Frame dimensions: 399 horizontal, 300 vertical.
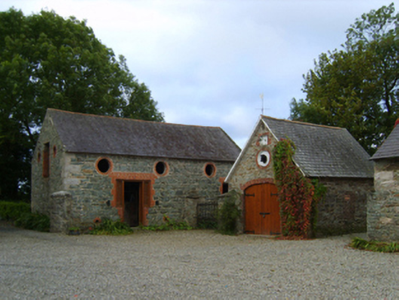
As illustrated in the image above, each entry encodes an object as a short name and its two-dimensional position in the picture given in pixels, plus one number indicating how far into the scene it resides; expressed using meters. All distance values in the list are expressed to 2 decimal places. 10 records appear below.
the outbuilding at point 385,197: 12.94
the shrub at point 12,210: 23.18
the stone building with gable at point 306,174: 15.87
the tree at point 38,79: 25.53
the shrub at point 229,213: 17.22
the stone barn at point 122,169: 18.14
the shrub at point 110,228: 17.74
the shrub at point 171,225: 19.73
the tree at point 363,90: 26.06
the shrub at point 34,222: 19.23
